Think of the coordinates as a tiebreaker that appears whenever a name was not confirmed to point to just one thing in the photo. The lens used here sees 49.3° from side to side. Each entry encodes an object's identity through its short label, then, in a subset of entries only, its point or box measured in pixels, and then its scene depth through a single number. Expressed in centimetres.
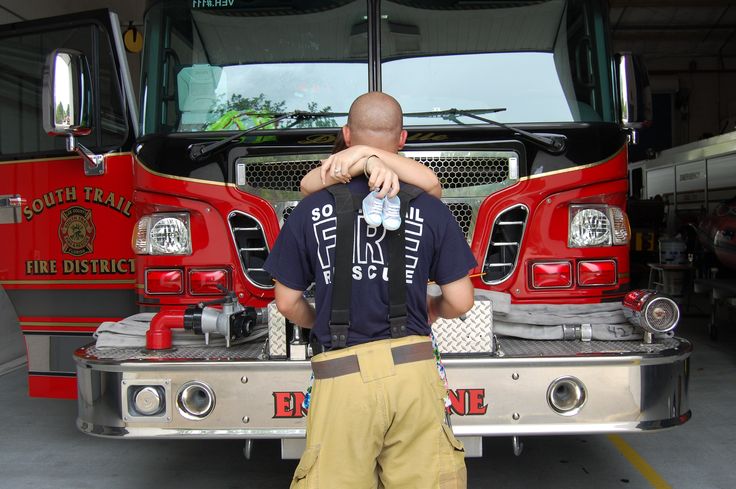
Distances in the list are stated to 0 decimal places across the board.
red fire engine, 317
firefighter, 224
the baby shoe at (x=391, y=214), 218
